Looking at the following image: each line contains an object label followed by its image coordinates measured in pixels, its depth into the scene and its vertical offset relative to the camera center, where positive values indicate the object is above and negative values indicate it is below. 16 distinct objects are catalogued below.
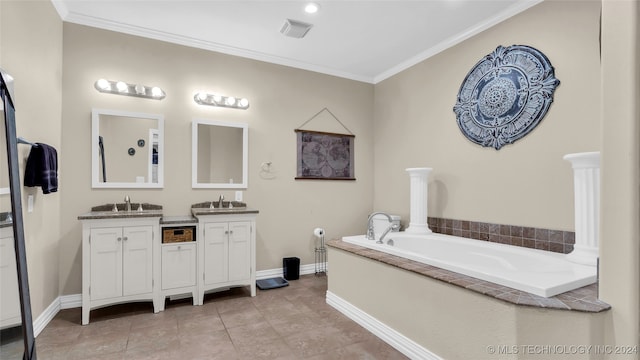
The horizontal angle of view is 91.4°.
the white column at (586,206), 2.09 -0.17
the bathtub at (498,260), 1.68 -0.58
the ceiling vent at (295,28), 3.01 +1.51
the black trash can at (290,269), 3.75 -1.07
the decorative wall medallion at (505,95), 2.61 +0.78
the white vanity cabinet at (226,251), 2.97 -0.69
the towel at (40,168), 2.19 +0.09
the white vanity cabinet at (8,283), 1.36 -0.47
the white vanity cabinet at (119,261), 2.55 -0.68
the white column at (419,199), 3.39 -0.20
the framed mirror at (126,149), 2.98 +0.31
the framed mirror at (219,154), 3.39 +0.30
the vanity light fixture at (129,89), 2.97 +0.90
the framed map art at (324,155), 4.03 +0.33
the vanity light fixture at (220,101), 3.40 +0.90
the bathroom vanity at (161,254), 2.57 -0.66
